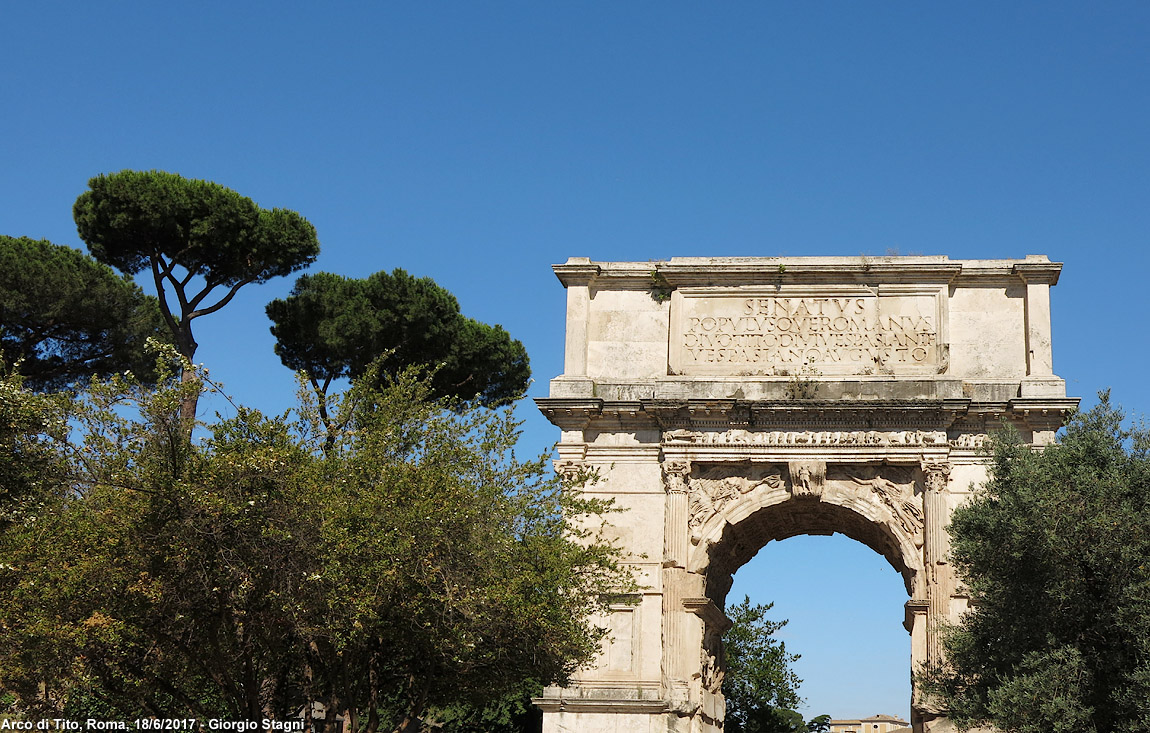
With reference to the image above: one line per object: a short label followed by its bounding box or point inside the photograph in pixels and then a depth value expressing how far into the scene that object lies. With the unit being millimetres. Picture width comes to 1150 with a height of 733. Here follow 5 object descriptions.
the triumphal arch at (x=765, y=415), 20516
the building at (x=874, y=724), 69894
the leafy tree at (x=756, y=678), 37688
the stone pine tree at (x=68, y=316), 27672
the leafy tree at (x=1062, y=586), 14891
